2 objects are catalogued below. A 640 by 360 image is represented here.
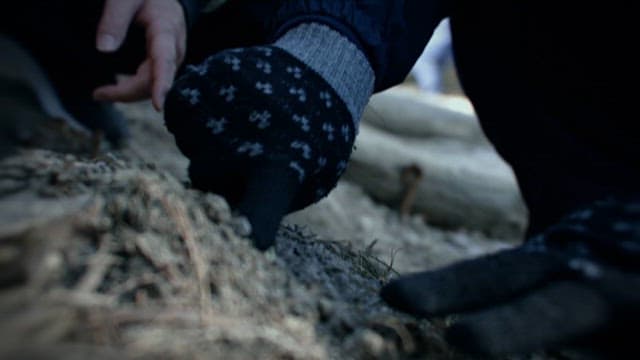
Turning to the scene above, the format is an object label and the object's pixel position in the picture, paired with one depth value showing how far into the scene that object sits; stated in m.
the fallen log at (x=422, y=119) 3.02
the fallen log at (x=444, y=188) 2.42
